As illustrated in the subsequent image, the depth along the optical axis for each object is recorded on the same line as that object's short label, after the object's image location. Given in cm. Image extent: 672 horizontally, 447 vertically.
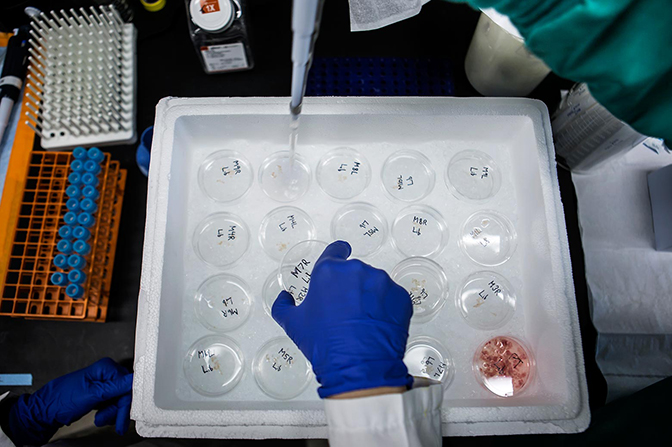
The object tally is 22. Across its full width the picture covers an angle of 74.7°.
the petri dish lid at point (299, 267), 98
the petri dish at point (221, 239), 101
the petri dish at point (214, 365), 94
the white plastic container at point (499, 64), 107
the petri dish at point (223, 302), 98
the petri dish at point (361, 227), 101
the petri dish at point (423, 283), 97
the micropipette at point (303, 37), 58
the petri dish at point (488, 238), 102
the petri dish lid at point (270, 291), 97
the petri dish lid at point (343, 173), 105
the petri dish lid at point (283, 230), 101
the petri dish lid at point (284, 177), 104
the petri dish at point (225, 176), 105
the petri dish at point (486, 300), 99
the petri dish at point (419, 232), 102
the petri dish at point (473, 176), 105
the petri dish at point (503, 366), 95
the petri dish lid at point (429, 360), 95
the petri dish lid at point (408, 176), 105
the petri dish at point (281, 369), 94
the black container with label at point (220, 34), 109
